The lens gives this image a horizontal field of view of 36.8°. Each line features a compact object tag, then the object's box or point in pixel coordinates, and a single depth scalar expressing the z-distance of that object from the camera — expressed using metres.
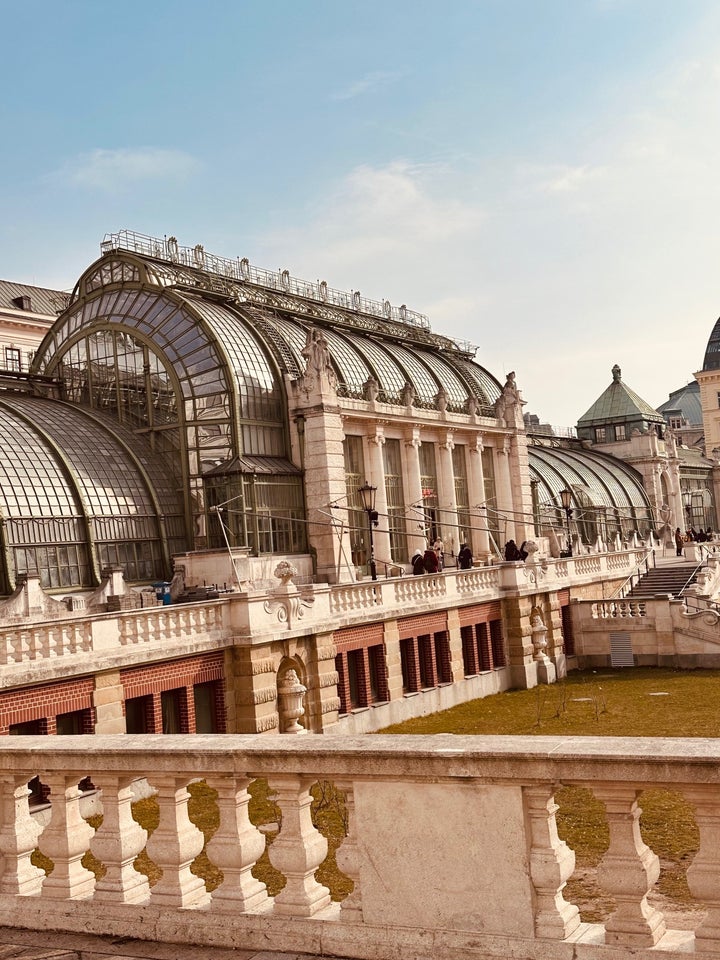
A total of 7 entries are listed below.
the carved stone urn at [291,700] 24.47
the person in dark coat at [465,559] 39.06
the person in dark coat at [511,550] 39.38
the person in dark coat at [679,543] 69.00
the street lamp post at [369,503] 31.62
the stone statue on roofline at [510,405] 49.34
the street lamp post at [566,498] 57.57
